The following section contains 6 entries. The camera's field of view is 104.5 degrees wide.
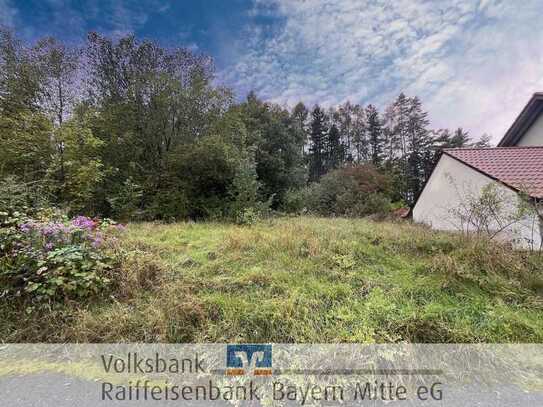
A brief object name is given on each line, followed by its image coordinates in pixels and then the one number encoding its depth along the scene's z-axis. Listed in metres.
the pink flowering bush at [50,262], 2.47
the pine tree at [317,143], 29.70
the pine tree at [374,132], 29.33
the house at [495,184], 4.38
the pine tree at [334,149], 29.66
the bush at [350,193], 15.34
